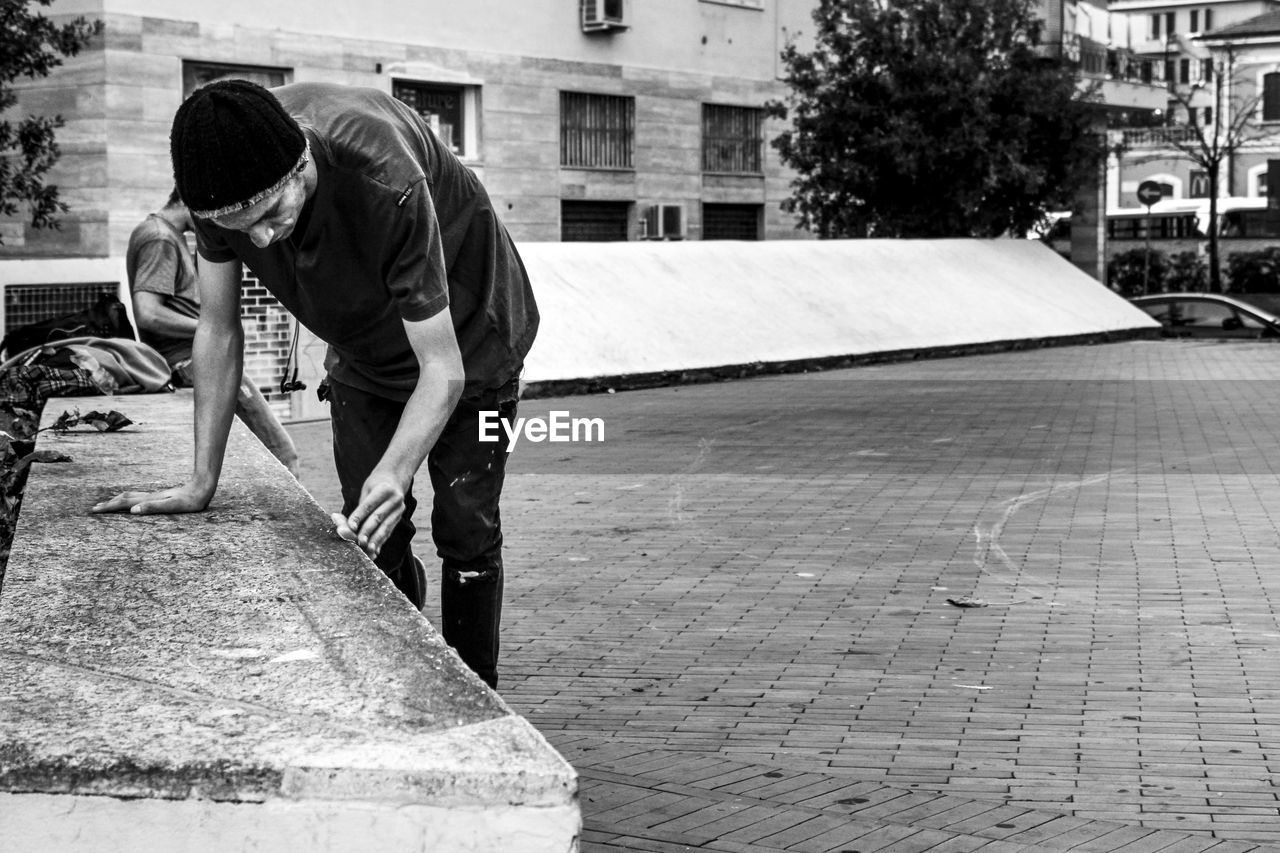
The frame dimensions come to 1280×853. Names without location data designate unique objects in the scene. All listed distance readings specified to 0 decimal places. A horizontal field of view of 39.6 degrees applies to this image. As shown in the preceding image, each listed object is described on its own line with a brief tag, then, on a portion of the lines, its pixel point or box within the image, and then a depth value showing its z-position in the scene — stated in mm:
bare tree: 38438
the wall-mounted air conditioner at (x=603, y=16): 28656
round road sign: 29266
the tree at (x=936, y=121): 24688
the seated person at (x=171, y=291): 7621
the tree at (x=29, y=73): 15500
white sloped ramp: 17031
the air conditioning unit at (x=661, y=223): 29844
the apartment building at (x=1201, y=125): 64625
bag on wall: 9531
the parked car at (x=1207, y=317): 24766
